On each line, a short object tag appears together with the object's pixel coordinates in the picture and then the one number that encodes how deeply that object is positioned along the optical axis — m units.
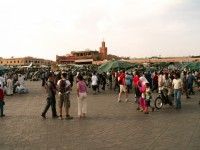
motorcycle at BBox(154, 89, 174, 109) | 12.68
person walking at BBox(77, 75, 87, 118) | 10.84
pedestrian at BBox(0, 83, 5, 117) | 11.18
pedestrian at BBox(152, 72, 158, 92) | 20.66
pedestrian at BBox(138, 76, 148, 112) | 11.69
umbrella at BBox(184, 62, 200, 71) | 23.90
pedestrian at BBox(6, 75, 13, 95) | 19.95
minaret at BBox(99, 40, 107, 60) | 109.25
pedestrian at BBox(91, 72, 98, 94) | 20.36
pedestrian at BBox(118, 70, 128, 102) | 15.34
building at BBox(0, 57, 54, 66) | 115.00
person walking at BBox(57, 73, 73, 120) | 10.53
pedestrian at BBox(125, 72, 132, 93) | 21.02
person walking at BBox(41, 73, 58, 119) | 10.73
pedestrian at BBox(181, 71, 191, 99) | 17.67
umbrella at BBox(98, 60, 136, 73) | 21.29
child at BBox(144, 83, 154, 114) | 11.48
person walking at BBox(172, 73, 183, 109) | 12.64
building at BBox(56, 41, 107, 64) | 95.64
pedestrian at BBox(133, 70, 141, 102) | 13.48
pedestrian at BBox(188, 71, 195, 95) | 18.46
